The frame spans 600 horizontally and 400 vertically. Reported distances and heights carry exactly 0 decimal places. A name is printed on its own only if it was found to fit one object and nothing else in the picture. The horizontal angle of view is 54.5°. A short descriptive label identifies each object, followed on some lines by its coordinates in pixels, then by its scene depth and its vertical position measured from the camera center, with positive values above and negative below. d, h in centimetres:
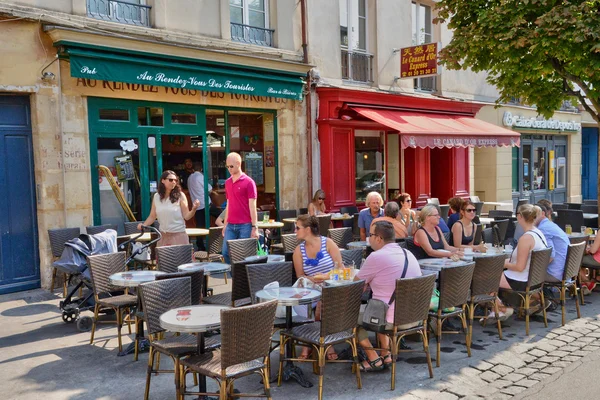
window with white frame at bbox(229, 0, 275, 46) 1138 +294
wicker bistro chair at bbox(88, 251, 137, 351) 601 -120
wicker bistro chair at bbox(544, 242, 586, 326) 705 -136
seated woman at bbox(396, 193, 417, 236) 962 -74
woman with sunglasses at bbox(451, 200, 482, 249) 772 -88
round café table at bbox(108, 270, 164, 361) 567 -111
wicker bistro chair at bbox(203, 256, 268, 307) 587 -124
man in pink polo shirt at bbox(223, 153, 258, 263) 796 -51
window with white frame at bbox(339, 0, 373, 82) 1383 +299
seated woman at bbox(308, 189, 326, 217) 1131 -71
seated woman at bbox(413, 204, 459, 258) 710 -90
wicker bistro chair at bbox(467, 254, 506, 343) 611 -126
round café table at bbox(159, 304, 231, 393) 421 -113
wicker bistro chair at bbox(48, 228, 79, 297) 831 -97
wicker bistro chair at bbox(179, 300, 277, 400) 399 -128
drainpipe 1242 +141
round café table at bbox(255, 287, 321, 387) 494 -113
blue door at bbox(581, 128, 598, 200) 2533 -11
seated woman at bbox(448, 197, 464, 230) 833 -66
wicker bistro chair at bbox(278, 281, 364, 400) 467 -133
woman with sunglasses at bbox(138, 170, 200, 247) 794 -55
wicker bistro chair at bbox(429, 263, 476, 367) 553 -126
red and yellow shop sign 1358 +246
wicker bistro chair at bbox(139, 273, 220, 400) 454 -118
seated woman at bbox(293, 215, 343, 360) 605 -90
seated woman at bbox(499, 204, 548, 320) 666 -107
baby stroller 688 -108
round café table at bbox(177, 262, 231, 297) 646 -111
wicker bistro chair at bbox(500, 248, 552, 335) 652 -134
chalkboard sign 1218 +5
